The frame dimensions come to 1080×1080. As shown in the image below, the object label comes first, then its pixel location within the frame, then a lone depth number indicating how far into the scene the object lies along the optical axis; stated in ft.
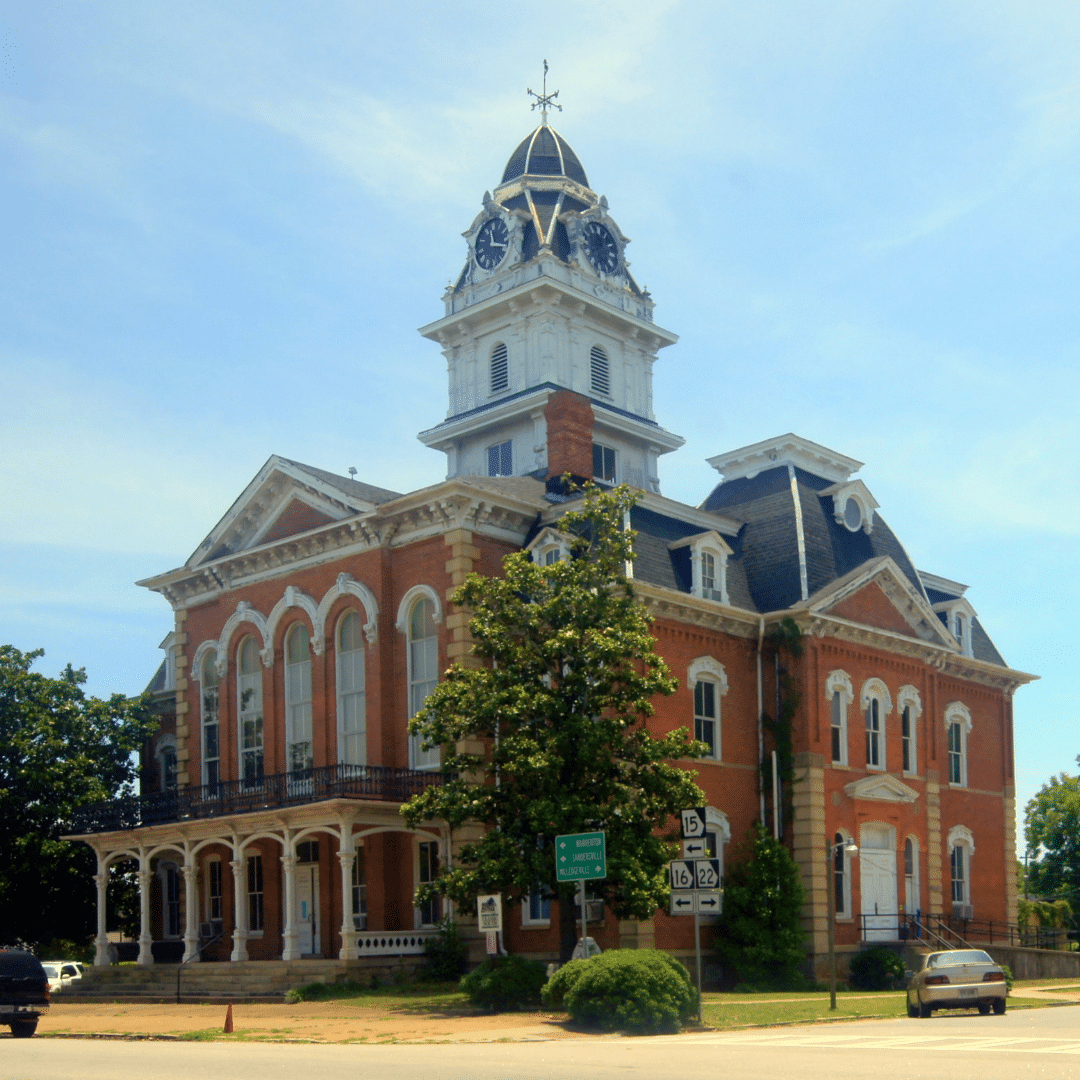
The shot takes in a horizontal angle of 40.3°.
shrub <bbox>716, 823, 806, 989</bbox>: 112.68
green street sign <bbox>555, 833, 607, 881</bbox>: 77.36
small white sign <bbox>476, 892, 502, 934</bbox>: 84.99
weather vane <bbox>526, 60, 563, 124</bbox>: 192.34
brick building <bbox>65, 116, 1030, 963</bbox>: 114.11
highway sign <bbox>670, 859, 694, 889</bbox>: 73.67
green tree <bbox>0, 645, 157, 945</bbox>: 137.28
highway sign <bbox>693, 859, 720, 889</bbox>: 72.79
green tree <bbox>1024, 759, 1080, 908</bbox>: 217.15
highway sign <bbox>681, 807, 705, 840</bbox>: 75.05
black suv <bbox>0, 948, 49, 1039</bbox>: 76.74
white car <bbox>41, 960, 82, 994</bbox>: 123.68
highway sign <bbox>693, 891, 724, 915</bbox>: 72.59
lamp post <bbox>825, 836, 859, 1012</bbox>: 86.22
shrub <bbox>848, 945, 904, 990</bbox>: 116.98
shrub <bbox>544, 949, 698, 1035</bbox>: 71.92
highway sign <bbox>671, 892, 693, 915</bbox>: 73.10
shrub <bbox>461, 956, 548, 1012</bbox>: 87.04
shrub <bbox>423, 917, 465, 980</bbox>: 105.19
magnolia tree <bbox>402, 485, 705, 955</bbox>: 91.66
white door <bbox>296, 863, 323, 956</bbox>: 120.98
